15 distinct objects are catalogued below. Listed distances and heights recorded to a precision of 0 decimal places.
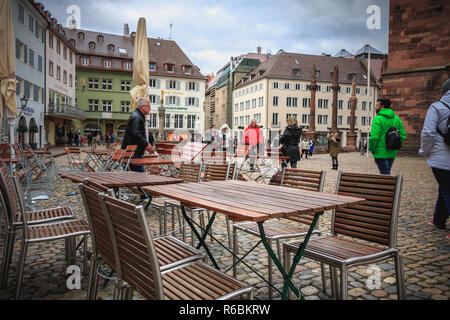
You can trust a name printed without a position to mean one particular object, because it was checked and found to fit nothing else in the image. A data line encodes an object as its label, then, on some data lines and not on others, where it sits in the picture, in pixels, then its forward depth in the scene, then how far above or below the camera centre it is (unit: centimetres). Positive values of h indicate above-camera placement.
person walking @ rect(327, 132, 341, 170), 1572 -25
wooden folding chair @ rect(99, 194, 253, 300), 159 -64
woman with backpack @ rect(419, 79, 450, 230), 442 +2
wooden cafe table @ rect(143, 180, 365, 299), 216 -41
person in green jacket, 617 +15
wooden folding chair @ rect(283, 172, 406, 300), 253 -67
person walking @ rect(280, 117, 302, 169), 929 +4
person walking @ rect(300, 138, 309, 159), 2618 -29
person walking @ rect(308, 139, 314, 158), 2796 -39
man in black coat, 702 +17
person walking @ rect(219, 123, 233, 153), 1519 +21
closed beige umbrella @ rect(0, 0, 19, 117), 724 +159
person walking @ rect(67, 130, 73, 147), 4037 +17
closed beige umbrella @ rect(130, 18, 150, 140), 986 +223
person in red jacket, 1276 +11
